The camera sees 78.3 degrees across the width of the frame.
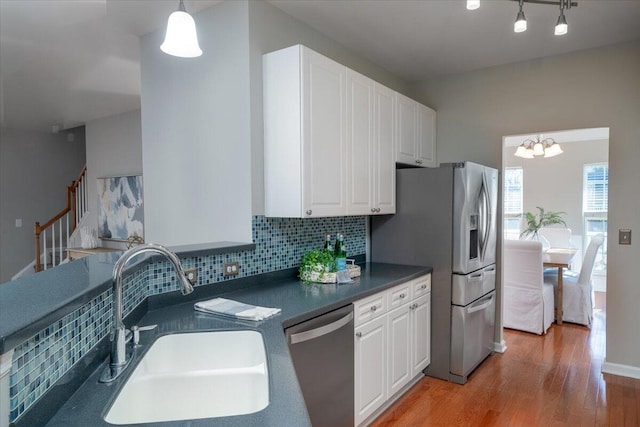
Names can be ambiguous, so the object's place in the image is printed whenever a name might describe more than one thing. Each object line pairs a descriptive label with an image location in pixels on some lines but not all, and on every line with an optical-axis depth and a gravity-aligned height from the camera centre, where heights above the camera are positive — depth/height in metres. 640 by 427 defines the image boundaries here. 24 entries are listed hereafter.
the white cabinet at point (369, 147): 2.68 +0.40
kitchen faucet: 1.16 -0.37
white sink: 1.18 -0.60
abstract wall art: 5.30 -0.06
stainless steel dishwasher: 1.84 -0.81
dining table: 4.37 -0.68
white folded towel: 1.73 -0.49
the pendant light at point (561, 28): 1.94 +0.86
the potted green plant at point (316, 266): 2.55 -0.42
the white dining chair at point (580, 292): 4.40 -1.03
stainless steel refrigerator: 2.99 -0.35
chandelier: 4.91 +0.67
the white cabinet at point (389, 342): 2.29 -0.92
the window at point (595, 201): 6.17 +0.00
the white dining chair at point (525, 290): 4.13 -0.95
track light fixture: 1.90 +0.87
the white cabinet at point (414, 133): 3.28 +0.63
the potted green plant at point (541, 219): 5.60 -0.29
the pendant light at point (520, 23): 1.89 +0.86
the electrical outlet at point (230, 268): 2.26 -0.38
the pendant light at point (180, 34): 1.66 +0.72
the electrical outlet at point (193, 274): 2.07 -0.38
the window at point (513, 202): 6.99 -0.01
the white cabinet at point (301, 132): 2.29 +0.43
